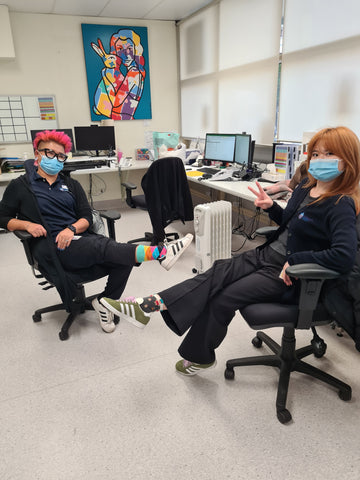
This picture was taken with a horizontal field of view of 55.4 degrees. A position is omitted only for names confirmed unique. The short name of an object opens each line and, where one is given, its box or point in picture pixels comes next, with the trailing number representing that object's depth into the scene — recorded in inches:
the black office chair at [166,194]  120.6
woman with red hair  54.7
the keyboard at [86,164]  164.9
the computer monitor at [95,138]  189.5
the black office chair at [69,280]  76.7
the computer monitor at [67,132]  182.2
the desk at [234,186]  108.4
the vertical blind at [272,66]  114.8
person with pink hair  78.8
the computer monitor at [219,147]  149.3
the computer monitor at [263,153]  155.5
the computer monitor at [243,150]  137.9
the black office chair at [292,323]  51.7
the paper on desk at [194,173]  145.3
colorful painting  189.6
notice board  182.7
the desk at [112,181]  205.8
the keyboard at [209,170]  145.9
